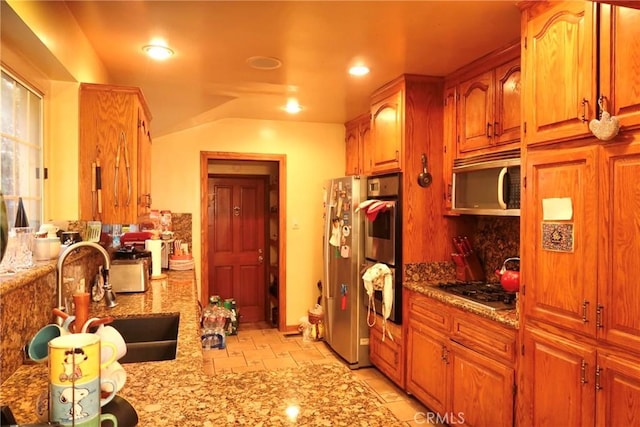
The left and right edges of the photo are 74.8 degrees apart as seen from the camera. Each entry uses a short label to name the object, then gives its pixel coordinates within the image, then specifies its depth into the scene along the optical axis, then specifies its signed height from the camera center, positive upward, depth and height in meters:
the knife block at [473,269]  3.10 -0.42
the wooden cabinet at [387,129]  3.12 +0.66
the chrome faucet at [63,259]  1.42 -0.17
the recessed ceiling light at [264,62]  2.64 +0.97
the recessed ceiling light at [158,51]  2.42 +0.95
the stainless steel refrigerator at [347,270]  3.60 -0.52
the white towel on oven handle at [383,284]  3.12 -0.55
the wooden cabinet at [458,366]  2.15 -0.91
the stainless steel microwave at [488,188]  2.33 +0.15
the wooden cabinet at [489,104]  2.43 +0.68
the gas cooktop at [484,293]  2.34 -0.51
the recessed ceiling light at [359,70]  2.82 +0.98
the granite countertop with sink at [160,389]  1.00 -0.50
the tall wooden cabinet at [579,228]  1.53 -0.06
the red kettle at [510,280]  2.28 -0.37
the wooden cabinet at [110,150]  2.27 +0.34
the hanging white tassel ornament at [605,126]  1.54 +0.32
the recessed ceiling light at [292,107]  3.76 +1.00
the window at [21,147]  1.77 +0.29
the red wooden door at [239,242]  5.17 -0.39
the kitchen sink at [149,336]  1.92 -0.62
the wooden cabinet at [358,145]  4.23 +0.71
